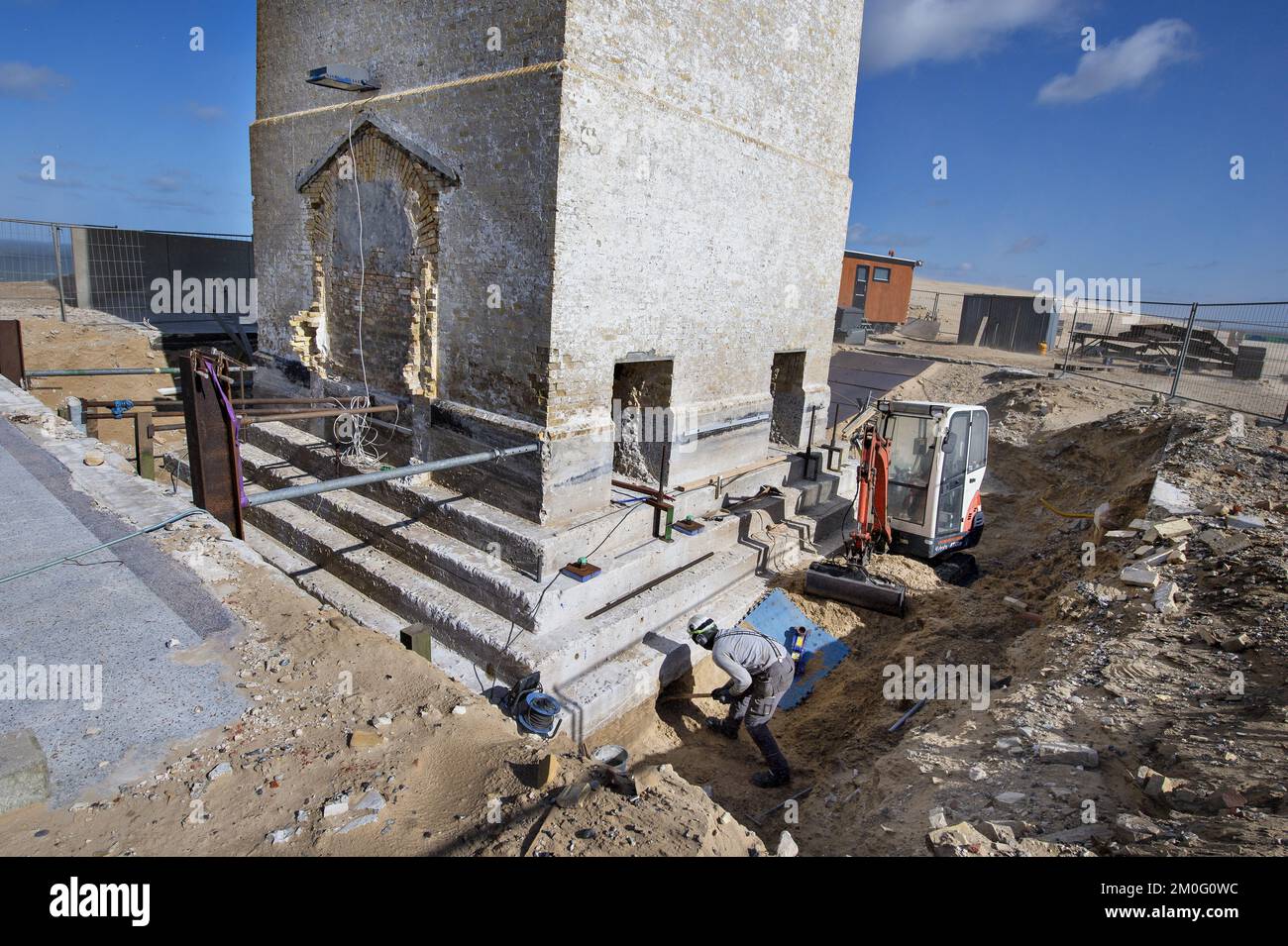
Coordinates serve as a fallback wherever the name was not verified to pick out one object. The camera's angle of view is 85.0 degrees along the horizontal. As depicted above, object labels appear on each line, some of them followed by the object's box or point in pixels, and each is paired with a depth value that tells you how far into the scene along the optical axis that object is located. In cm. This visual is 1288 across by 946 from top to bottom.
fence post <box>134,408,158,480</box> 877
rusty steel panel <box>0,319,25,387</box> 998
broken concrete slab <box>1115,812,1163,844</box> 388
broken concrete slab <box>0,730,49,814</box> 299
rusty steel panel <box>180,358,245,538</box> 448
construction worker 649
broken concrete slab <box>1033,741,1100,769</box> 477
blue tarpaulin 792
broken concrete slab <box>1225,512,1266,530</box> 772
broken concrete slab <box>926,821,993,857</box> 398
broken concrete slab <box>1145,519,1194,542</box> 797
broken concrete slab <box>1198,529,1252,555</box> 724
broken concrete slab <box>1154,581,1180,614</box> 661
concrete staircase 670
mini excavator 878
